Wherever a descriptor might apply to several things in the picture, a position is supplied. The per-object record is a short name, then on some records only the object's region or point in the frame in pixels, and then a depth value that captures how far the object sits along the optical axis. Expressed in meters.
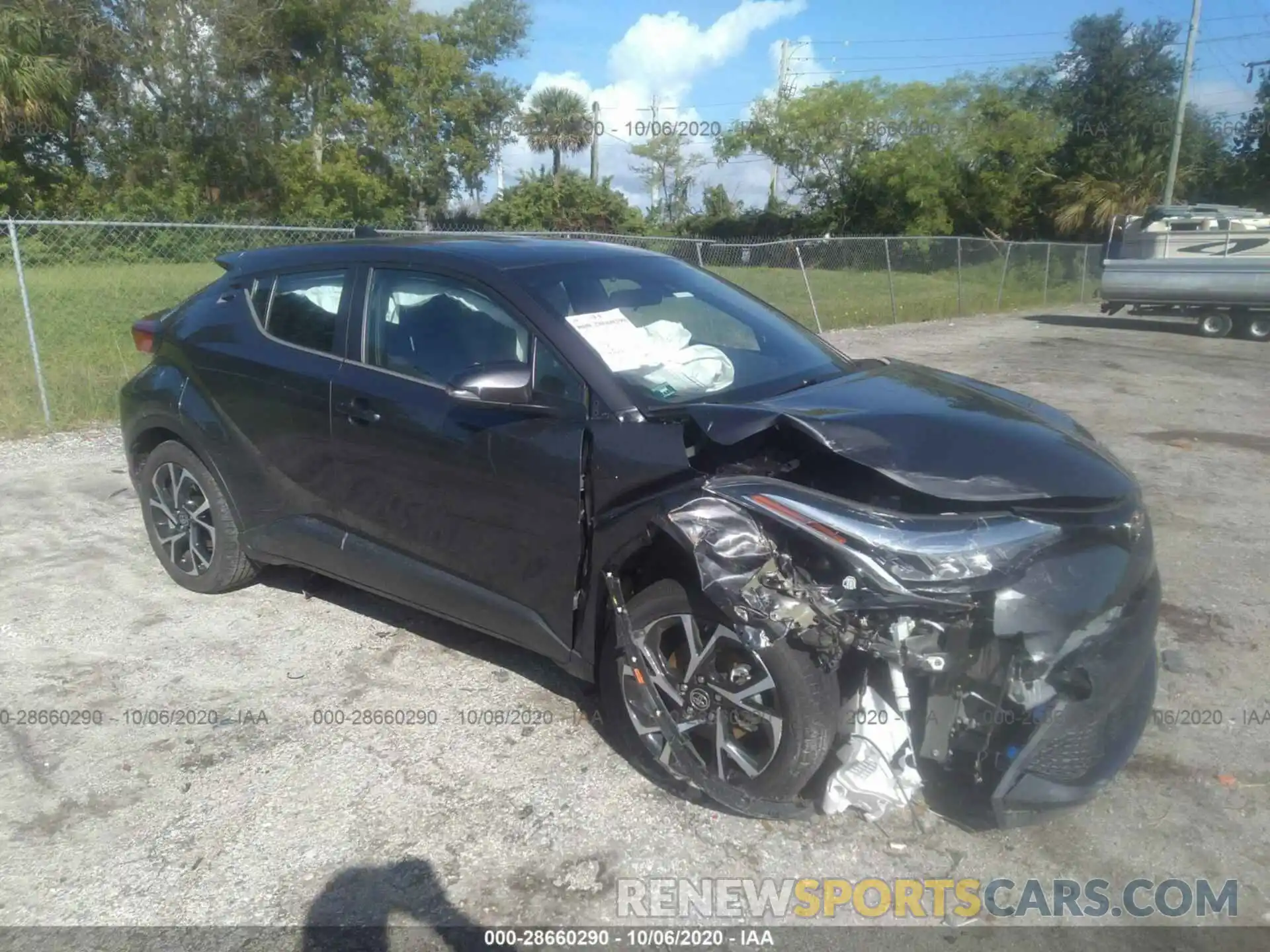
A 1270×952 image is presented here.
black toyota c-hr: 3.03
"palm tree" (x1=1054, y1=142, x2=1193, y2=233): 32.34
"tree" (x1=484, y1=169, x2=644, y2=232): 38.16
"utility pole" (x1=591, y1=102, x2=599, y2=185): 41.69
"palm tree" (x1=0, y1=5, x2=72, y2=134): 28.38
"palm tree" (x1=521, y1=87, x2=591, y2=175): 60.44
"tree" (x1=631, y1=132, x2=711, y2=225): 58.09
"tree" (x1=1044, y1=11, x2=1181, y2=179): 33.59
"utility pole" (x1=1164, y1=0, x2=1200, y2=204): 25.95
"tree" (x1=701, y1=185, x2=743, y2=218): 47.25
